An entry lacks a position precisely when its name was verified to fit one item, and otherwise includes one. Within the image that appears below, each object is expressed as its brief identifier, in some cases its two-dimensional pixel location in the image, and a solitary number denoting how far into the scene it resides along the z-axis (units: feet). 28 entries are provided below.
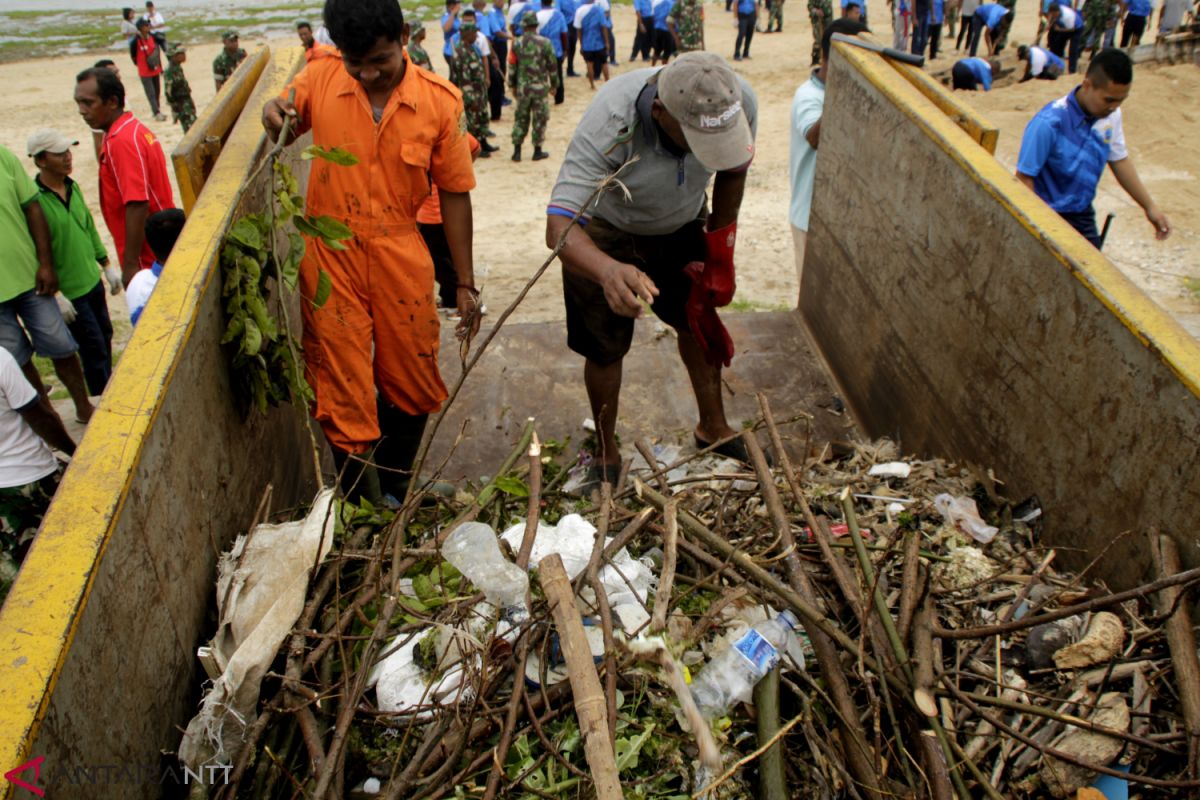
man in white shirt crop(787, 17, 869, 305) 18.11
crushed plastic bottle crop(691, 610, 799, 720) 7.88
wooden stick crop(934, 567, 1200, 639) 7.58
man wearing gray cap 10.82
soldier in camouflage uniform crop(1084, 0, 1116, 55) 49.42
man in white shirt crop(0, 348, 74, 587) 11.86
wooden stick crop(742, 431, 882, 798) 7.39
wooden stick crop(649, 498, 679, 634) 7.63
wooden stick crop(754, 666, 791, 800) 7.29
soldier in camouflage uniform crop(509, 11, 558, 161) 37.55
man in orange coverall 11.43
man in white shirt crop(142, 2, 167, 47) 56.13
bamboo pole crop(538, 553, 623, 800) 6.18
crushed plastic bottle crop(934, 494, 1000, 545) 10.63
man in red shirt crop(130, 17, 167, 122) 51.47
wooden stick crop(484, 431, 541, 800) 6.85
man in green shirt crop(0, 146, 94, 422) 15.72
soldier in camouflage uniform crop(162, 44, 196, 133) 44.29
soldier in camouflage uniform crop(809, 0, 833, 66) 50.42
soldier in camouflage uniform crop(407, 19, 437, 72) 36.55
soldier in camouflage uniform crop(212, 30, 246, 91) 40.24
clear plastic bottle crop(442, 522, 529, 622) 8.43
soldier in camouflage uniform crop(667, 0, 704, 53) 52.80
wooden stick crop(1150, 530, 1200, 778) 7.35
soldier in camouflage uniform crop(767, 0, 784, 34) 68.03
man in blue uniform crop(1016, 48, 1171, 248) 15.37
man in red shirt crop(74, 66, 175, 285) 16.90
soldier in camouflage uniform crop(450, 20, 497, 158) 37.35
